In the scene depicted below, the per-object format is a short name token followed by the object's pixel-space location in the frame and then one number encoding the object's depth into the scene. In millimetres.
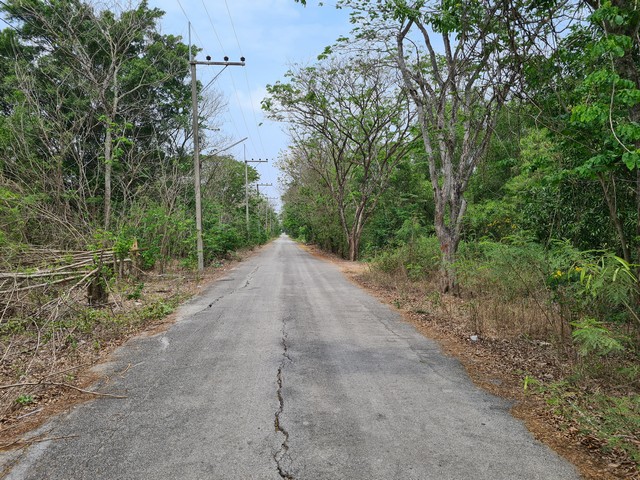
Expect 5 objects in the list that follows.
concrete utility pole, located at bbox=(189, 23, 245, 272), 15203
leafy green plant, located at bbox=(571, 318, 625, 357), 3468
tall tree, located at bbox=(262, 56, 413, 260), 19109
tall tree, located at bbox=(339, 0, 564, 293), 6395
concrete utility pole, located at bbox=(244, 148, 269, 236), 33594
